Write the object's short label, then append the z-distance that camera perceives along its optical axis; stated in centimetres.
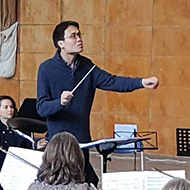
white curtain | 985
